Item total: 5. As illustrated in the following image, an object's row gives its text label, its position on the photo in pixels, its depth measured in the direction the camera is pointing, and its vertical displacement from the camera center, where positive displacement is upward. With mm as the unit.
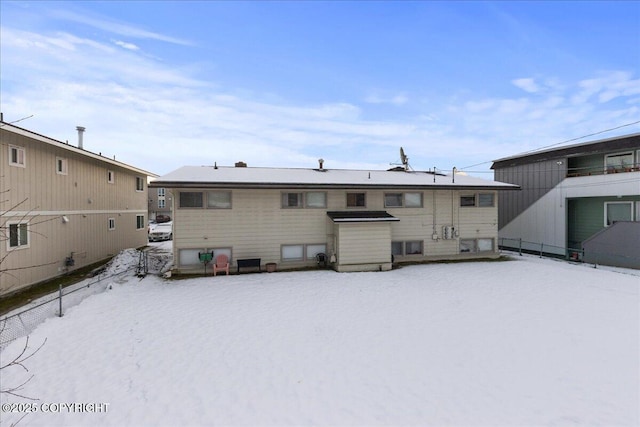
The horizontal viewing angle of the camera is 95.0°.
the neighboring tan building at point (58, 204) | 12781 +353
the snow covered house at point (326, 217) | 15727 -443
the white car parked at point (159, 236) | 31281 -2832
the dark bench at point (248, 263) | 15781 -2860
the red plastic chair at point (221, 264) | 15594 -2888
